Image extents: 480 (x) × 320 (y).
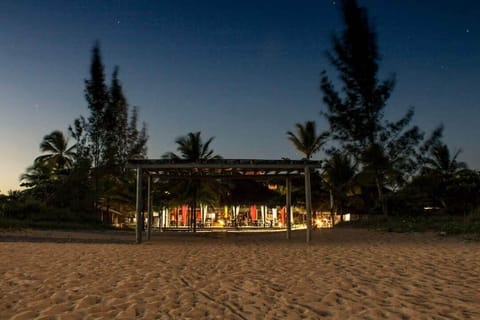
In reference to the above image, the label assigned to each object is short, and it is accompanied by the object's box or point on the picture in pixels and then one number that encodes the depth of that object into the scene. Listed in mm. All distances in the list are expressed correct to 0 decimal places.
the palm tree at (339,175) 25781
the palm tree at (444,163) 28656
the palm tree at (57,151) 30906
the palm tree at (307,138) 26938
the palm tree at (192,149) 23953
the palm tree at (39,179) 28375
